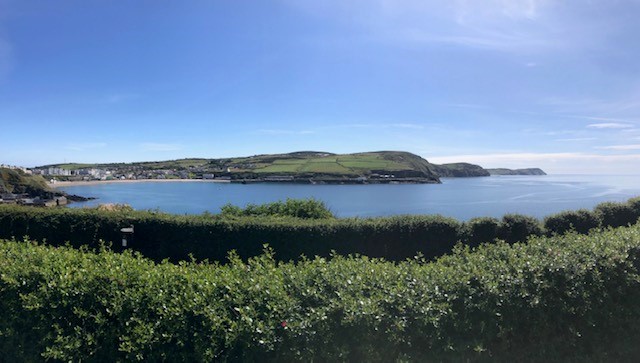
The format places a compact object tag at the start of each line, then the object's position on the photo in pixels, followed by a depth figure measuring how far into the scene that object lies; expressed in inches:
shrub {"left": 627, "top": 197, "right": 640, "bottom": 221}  561.3
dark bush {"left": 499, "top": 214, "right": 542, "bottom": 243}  489.1
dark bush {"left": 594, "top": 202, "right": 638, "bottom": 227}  554.9
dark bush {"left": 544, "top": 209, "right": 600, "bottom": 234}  508.6
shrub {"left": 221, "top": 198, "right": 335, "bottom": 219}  554.6
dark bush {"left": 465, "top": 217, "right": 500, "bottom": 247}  472.7
